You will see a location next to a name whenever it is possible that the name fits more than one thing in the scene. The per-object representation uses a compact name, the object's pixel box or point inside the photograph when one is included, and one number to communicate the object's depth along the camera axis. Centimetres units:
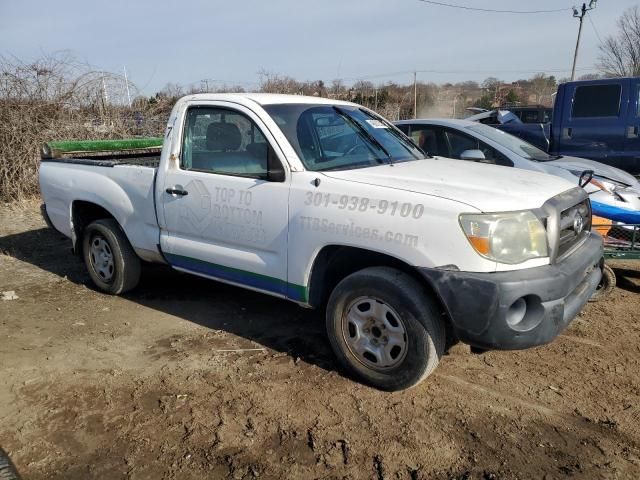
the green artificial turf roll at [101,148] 570
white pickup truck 288
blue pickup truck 769
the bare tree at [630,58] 2605
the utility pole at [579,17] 2533
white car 555
